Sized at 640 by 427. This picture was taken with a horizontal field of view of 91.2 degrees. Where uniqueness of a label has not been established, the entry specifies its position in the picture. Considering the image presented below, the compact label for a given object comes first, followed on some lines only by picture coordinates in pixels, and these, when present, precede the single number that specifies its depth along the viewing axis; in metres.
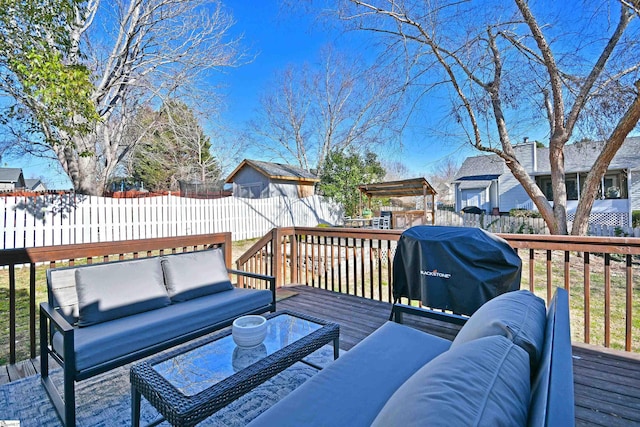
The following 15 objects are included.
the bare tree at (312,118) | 17.94
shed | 14.90
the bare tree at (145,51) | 7.92
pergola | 10.72
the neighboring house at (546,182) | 12.43
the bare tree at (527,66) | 5.74
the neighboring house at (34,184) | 32.58
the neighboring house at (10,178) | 24.42
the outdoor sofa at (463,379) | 0.68
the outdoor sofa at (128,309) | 1.90
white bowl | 1.87
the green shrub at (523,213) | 13.47
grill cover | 2.42
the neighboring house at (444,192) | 30.99
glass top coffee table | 1.38
